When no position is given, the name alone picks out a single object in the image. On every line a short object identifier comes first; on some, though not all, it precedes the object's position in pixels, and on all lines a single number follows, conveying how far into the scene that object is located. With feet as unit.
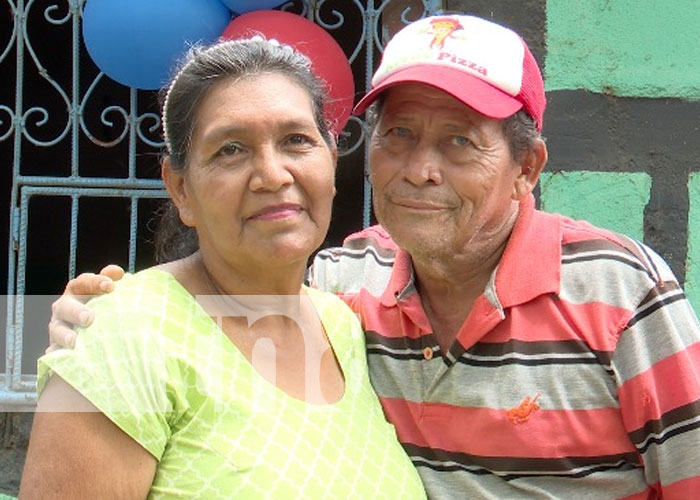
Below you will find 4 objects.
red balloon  9.80
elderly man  5.50
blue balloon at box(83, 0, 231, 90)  9.75
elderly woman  4.55
